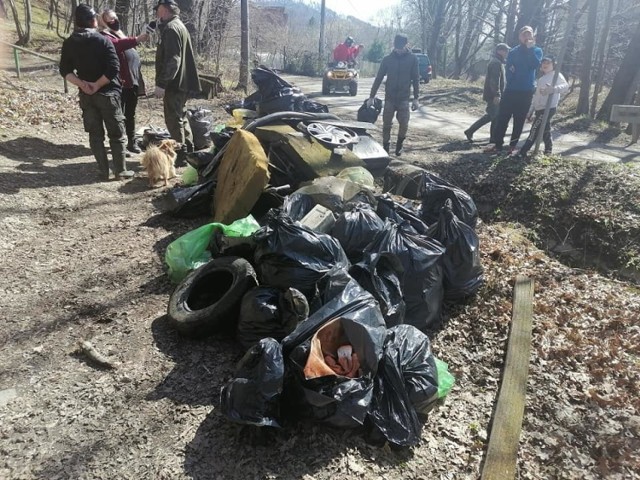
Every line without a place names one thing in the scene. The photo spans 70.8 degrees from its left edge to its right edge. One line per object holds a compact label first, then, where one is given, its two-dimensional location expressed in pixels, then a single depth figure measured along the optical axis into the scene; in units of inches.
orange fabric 87.3
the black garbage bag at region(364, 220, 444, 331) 127.6
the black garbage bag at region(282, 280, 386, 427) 85.0
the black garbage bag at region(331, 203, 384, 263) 133.2
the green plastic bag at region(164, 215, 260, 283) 139.9
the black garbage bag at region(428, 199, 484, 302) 139.2
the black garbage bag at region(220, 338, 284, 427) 83.6
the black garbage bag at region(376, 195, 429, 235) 148.7
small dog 210.1
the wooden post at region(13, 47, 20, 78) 350.6
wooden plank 92.6
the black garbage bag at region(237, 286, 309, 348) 102.9
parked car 698.2
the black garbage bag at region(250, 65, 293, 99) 257.4
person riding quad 633.0
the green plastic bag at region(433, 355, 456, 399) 105.7
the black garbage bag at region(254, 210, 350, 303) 113.9
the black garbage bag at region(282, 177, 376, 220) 145.9
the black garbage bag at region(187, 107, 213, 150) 252.1
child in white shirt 254.7
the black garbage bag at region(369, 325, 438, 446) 89.7
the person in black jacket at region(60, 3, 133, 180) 191.6
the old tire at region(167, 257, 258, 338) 113.3
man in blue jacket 255.4
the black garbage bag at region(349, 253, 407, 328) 115.6
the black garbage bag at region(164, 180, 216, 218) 180.7
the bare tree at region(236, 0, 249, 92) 451.8
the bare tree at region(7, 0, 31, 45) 496.7
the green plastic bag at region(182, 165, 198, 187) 215.2
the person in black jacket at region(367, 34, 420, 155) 268.4
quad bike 564.4
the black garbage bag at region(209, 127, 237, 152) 212.5
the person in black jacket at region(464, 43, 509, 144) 312.3
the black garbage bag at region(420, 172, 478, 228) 159.0
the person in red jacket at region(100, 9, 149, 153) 227.9
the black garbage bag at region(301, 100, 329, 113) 249.1
